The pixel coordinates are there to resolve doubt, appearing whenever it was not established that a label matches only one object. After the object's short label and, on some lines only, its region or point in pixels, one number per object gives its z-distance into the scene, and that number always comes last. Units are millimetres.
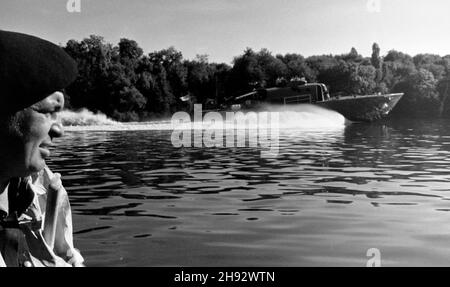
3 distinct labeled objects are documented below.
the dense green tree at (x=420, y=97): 94938
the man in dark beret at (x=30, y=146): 2301
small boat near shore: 59719
